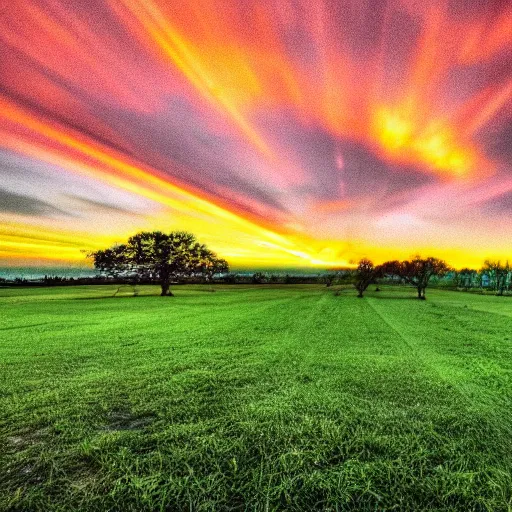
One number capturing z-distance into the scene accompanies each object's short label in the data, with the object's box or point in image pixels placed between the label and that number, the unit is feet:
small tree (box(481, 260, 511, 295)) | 295.69
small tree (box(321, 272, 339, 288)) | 228.12
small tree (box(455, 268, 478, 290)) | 398.36
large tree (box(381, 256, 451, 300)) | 151.43
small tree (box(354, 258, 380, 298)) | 156.69
